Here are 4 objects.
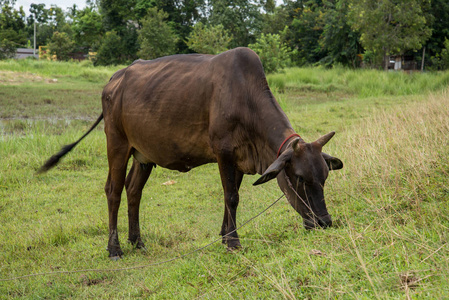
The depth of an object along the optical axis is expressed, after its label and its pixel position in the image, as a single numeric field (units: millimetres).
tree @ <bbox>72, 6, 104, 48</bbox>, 45000
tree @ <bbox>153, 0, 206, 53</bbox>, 38822
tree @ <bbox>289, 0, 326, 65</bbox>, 36156
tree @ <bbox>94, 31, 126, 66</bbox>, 39312
